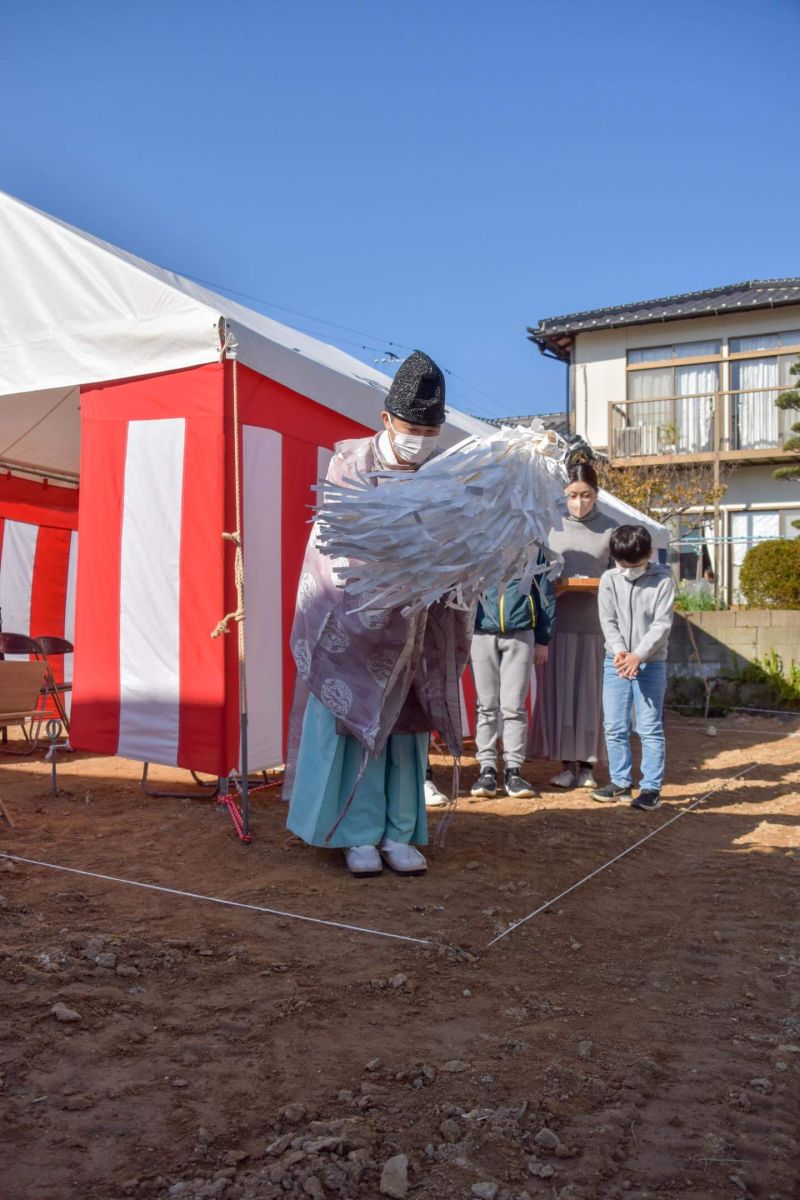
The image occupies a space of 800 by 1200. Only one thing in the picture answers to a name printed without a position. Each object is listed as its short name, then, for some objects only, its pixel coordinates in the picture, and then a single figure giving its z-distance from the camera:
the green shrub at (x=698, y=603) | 10.89
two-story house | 15.53
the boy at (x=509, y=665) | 4.63
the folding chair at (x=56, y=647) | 6.56
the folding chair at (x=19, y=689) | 4.31
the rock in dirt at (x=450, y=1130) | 1.58
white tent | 4.11
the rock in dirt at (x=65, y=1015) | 1.99
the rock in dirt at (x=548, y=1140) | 1.56
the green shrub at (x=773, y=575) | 10.56
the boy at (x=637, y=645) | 4.60
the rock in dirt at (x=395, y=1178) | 1.41
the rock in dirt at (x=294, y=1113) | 1.62
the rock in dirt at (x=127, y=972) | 2.26
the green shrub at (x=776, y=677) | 9.30
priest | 3.13
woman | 5.05
